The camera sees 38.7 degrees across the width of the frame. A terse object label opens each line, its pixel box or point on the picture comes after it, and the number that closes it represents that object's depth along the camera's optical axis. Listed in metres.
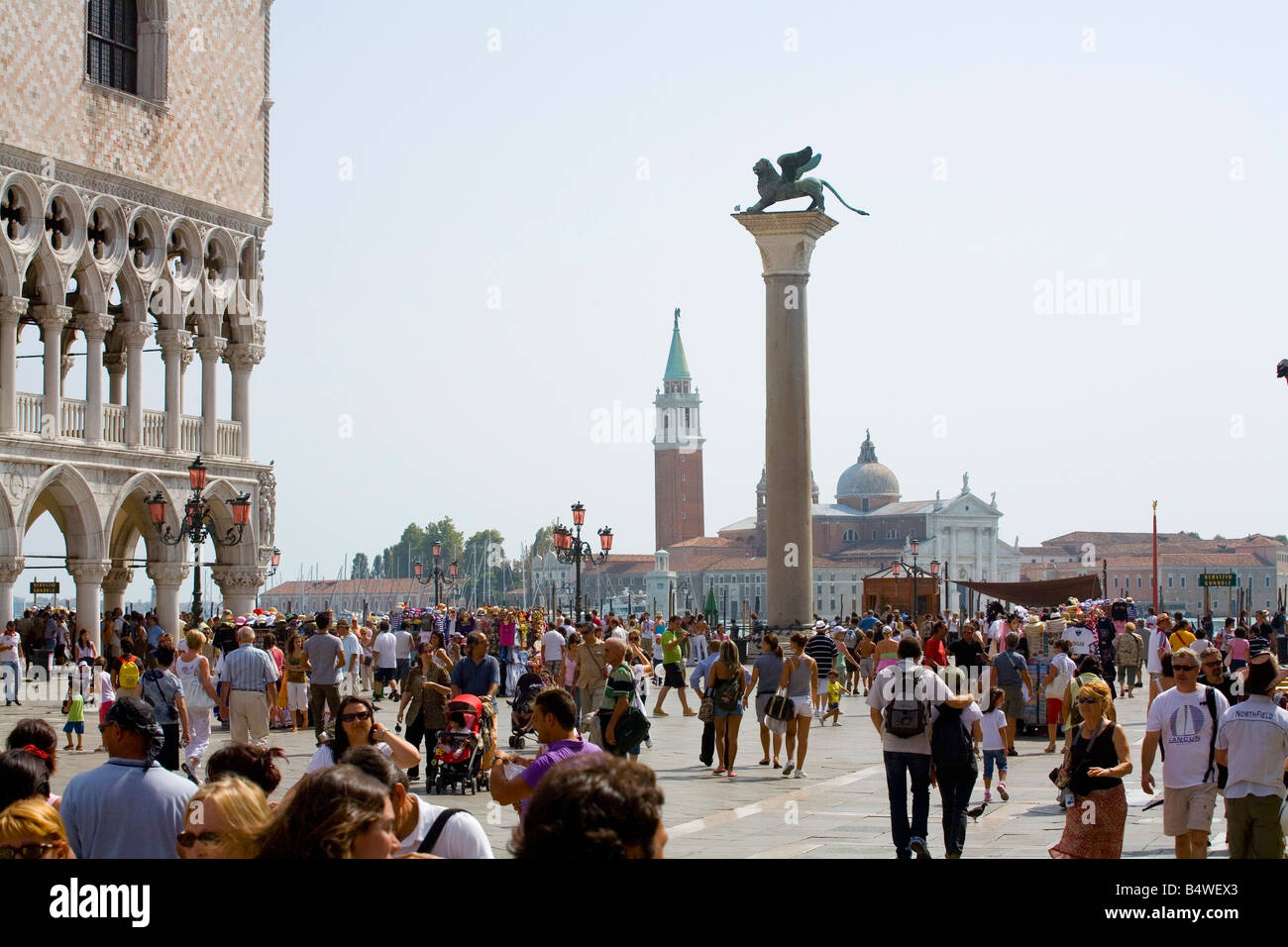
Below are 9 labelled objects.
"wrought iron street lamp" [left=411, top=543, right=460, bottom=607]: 49.25
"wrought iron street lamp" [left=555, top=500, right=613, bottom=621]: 34.22
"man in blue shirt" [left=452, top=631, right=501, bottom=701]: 14.17
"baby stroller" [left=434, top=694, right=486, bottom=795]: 13.86
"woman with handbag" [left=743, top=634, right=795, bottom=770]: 16.23
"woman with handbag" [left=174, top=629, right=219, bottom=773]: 14.18
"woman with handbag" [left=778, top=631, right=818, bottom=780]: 15.63
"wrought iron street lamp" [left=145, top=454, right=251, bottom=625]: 25.52
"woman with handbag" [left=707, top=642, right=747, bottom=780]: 15.51
